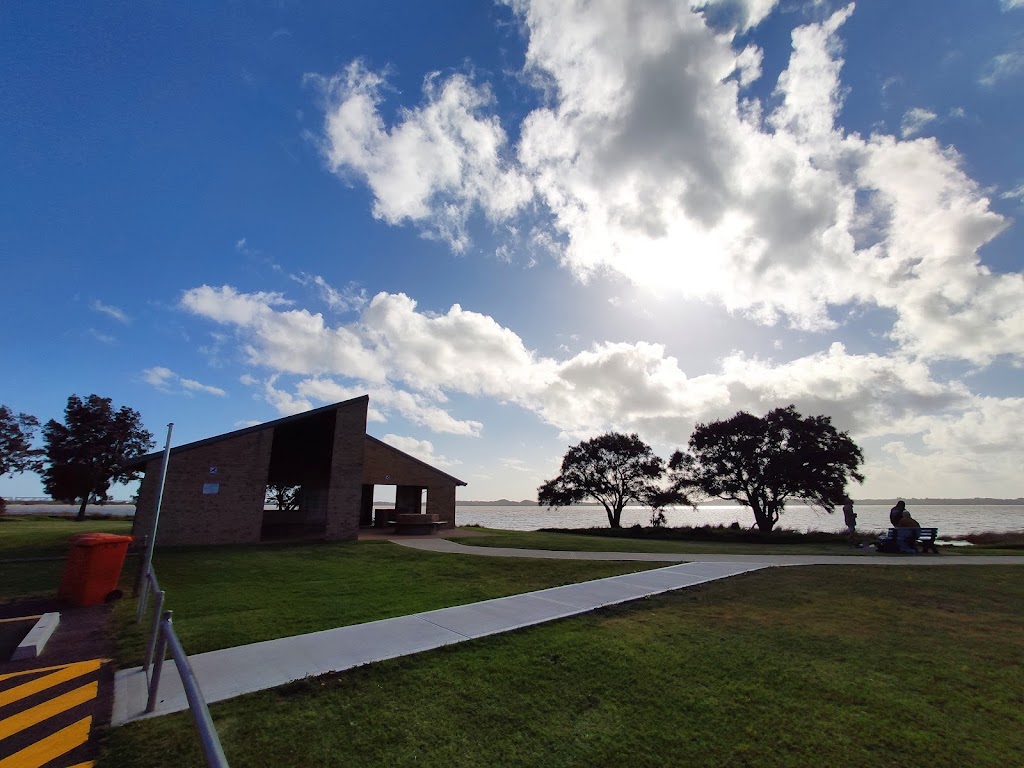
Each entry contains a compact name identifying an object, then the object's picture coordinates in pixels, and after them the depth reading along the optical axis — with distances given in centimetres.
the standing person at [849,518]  2569
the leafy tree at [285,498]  3425
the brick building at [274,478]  1694
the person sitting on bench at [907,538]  1783
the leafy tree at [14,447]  3722
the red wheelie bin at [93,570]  827
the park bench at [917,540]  1783
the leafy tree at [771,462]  3244
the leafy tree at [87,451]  3722
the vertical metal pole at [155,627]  429
